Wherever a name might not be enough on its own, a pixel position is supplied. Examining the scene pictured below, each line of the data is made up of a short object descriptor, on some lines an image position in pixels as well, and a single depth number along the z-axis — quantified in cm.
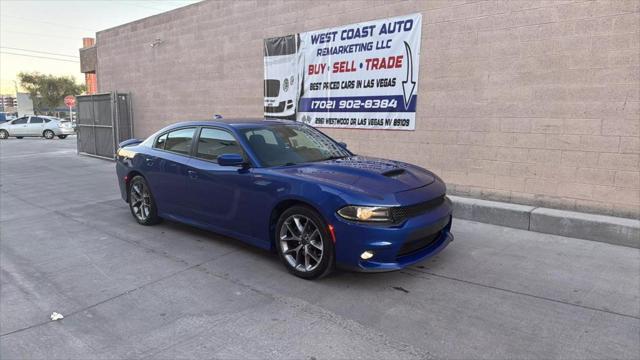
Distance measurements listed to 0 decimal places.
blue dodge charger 382
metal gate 1390
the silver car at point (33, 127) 2684
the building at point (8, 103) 8869
